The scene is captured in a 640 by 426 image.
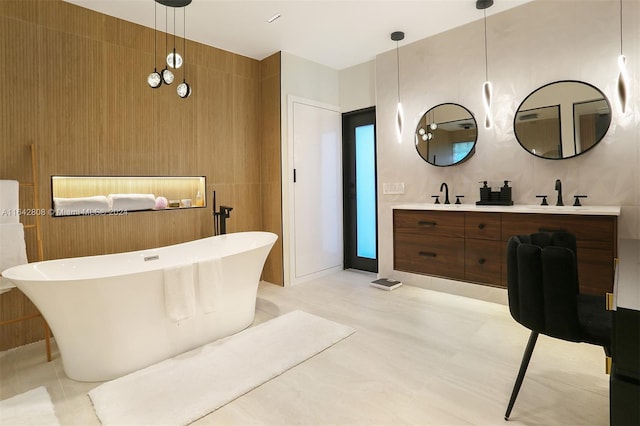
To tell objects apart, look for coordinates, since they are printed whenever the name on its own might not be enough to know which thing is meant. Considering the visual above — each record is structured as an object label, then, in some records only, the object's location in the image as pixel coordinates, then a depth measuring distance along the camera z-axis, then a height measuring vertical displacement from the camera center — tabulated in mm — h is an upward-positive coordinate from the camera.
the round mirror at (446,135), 3604 +721
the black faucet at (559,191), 2979 +76
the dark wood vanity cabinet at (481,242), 2596 -367
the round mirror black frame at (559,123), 2855 +665
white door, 4312 +179
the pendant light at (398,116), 4121 +1030
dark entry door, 4723 +185
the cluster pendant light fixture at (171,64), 2787 +1138
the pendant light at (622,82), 2717 +911
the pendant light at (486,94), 3432 +1057
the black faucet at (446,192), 3707 +101
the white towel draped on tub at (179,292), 2375 -595
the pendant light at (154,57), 2840 +1475
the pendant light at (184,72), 3078 +1407
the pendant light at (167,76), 2811 +1055
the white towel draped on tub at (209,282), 2564 -568
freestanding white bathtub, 2086 -681
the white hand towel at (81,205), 2908 +31
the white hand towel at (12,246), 2484 -256
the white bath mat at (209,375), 1868 -1068
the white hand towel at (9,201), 2527 +67
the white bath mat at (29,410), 1818 -1097
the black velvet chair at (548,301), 1496 -457
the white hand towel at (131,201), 3207 +64
